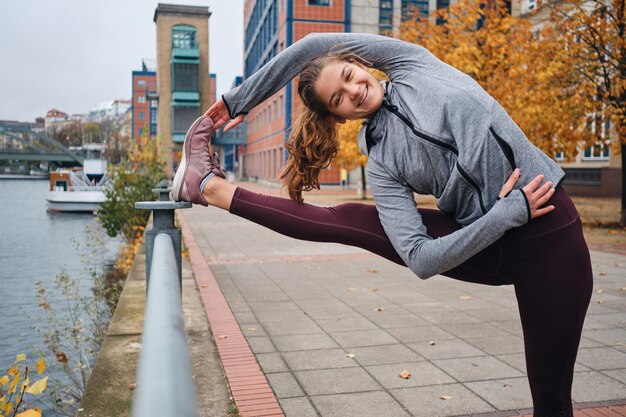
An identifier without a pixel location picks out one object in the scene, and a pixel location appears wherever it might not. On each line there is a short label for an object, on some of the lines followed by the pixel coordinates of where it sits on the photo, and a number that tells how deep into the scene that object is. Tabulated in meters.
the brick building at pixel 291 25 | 40.53
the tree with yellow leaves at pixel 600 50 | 13.48
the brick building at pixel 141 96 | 112.56
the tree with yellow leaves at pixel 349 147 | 23.47
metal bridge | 74.81
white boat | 31.55
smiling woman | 2.32
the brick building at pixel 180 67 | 68.94
